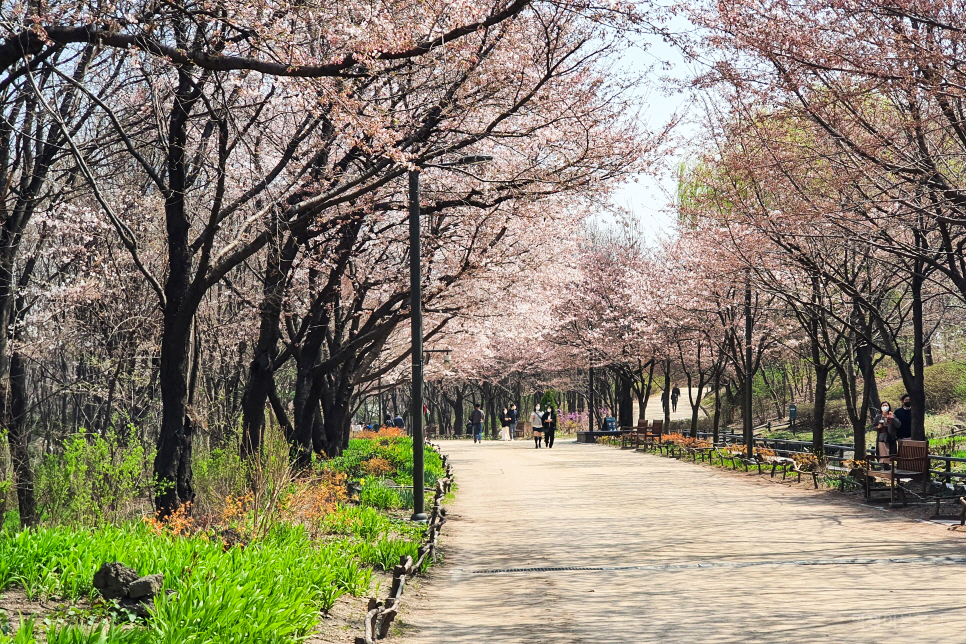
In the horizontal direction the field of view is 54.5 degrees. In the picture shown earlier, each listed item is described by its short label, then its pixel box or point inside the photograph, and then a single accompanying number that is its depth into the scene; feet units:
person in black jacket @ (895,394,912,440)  64.95
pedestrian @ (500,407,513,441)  173.78
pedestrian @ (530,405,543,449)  126.82
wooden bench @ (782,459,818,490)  60.85
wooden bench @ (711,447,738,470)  79.36
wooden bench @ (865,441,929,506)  49.90
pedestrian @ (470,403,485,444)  158.30
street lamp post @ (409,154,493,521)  41.68
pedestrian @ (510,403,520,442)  168.34
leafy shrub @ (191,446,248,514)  45.27
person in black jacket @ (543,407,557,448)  128.88
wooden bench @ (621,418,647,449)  116.98
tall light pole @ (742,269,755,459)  80.73
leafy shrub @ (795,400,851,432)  131.75
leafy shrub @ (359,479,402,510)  48.34
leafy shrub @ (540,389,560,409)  149.89
